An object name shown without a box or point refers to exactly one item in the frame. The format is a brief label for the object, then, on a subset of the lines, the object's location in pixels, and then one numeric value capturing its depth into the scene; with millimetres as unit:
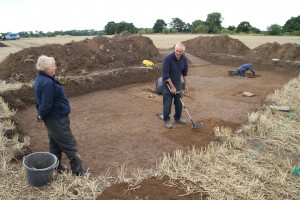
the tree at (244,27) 54938
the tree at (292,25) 49125
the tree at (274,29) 49656
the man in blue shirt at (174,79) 6035
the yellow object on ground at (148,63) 12956
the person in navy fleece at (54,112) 3650
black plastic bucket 3730
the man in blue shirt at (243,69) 13320
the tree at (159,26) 65688
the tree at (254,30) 55156
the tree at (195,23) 59934
